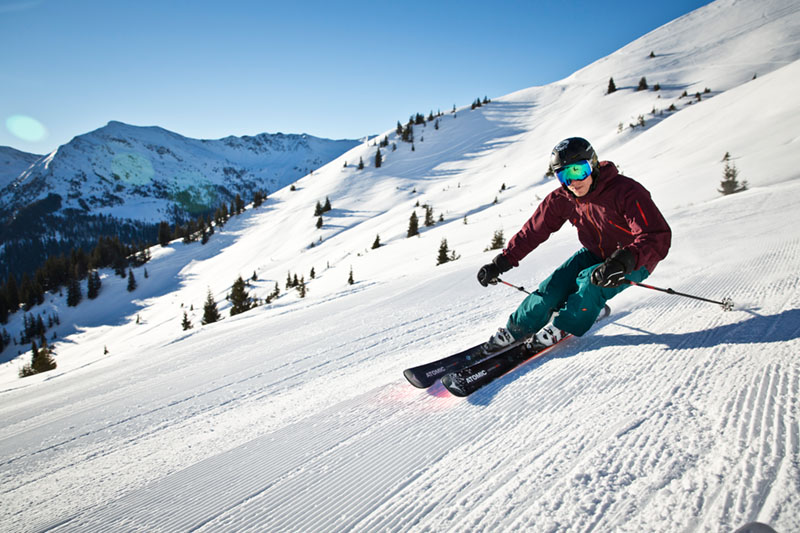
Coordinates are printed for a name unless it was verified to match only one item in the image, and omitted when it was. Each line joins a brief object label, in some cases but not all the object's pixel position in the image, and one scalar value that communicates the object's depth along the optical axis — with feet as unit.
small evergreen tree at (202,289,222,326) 62.80
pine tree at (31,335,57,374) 48.44
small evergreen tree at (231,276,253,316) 65.16
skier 7.49
